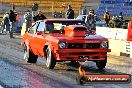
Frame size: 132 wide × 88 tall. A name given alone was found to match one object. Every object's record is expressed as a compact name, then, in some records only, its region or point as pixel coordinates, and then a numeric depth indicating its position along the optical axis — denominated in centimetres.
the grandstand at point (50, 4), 5084
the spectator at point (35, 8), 3894
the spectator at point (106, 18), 3247
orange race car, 1164
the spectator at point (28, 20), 2877
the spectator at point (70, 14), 2848
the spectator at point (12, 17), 2849
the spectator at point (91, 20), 2628
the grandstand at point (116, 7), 4841
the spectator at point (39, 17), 2317
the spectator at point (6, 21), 3259
